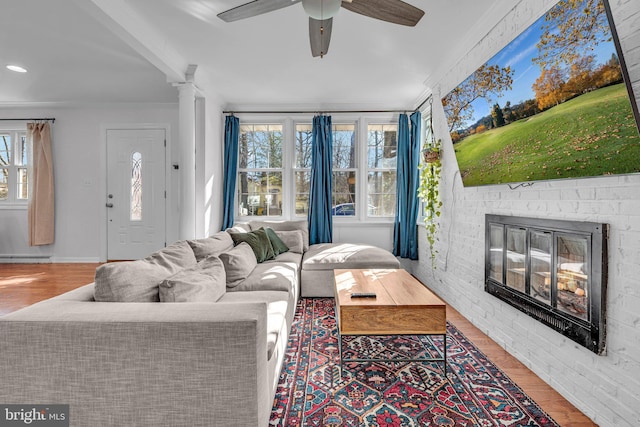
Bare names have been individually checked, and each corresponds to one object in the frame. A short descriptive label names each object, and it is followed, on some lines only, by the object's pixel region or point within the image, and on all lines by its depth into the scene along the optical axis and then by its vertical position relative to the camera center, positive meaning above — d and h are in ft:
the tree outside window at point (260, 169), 16.37 +2.17
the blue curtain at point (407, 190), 15.05 +1.03
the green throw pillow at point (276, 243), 12.82 -1.26
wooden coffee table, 6.52 -2.14
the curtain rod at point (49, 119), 16.87 +4.85
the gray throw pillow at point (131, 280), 4.79 -1.08
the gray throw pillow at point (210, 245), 8.80 -0.98
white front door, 16.96 +0.89
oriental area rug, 5.31 -3.34
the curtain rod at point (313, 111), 15.81 +4.92
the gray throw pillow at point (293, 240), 13.79 -1.20
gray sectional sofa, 3.85 -1.83
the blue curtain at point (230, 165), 15.56 +2.28
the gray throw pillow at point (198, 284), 5.21 -1.28
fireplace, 5.13 -1.17
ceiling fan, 5.65 +3.75
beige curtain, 16.57 +1.27
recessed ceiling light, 12.08 +5.46
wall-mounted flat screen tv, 4.54 +1.92
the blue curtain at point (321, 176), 15.43 +1.72
